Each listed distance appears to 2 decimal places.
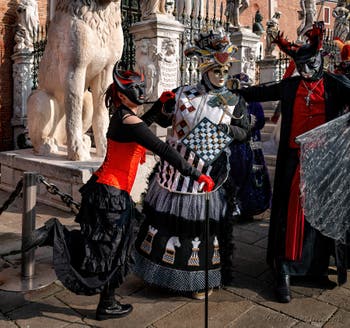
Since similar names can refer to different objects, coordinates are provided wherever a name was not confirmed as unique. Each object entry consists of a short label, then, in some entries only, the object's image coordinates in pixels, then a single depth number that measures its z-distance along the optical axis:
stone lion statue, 4.96
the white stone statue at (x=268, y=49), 11.99
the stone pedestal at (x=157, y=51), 6.18
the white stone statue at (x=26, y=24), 9.94
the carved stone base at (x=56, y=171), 5.06
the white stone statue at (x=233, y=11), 10.23
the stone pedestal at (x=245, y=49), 9.38
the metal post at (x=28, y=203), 3.04
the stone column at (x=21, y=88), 9.90
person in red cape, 3.13
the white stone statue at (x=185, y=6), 14.24
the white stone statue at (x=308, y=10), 14.37
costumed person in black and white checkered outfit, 2.97
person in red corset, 2.57
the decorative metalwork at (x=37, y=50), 9.82
